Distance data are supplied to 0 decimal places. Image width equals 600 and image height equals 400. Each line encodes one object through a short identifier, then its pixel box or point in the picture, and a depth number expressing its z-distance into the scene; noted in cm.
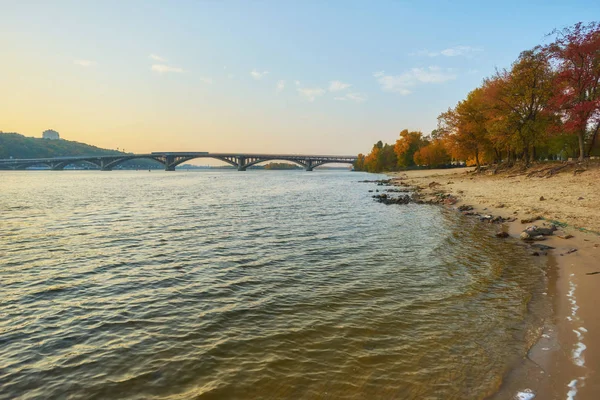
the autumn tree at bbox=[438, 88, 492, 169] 6109
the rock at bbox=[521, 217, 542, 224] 1878
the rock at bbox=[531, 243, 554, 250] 1381
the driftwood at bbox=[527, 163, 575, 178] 3722
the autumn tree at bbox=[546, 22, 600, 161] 3900
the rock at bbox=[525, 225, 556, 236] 1558
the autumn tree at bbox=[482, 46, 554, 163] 4659
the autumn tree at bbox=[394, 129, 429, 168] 12500
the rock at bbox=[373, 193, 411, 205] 3447
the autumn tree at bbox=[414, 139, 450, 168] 10656
